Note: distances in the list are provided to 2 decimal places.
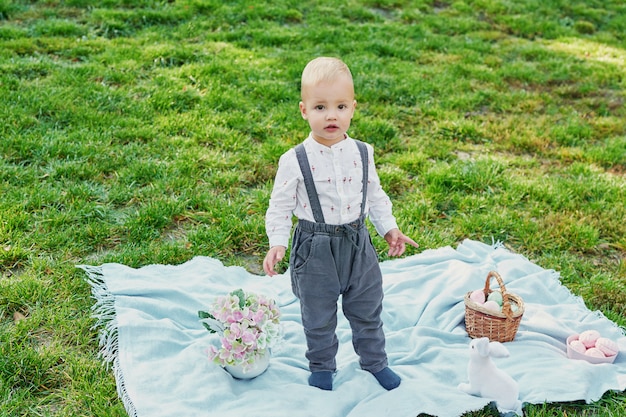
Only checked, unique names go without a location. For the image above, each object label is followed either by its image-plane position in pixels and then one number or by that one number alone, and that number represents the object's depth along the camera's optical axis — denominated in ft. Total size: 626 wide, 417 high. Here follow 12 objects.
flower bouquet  9.77
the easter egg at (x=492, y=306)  10.96
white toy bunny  9.43
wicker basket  10.79
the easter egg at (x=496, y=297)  11.24
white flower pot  9.97
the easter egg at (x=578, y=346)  10.77
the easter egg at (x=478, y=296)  11.47
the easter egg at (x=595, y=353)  10.53
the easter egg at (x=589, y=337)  10.87
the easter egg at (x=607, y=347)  10.62
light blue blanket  9.60
